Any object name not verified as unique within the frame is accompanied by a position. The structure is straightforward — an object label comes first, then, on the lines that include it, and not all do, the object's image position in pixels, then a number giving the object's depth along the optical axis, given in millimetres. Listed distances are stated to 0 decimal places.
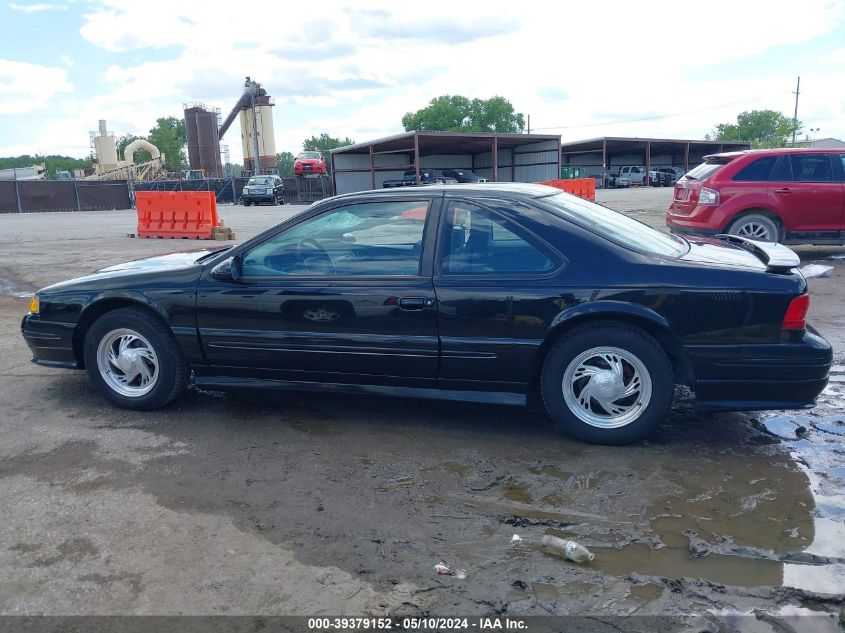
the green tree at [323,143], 114438
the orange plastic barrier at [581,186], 23138
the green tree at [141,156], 80750
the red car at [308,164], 43781
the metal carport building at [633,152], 51531
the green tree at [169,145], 85000
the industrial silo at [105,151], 66312
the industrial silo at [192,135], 63406
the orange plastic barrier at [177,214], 16406
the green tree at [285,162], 118538
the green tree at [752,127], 92038
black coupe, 3896
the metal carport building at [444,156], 36375
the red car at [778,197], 9758
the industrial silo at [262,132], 60750
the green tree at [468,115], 91188
